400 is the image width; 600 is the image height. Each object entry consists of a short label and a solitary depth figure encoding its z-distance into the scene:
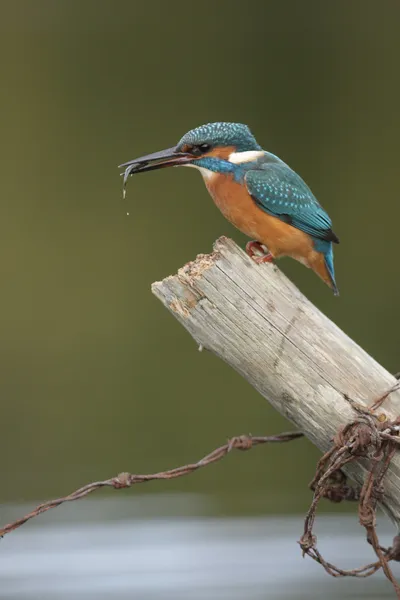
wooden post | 5.32
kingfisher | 5.49
